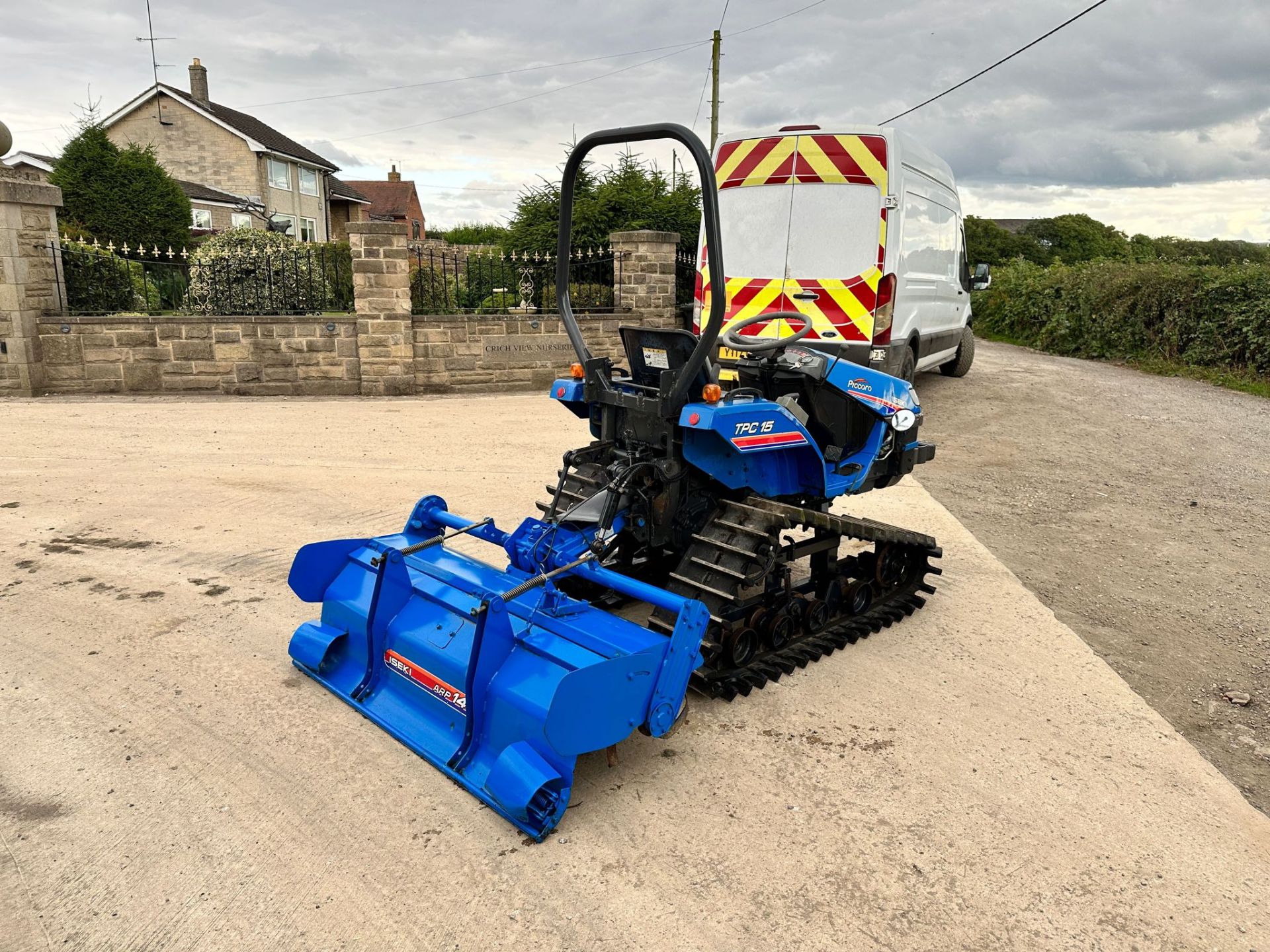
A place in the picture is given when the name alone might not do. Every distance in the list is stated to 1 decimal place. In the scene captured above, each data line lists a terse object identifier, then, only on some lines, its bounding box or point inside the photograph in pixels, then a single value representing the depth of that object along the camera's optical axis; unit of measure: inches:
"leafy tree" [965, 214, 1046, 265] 1820.9
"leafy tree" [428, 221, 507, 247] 1284.4
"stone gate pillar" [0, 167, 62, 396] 414.0
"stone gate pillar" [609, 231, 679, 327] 481.7
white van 327.9
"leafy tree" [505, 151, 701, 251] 529.7
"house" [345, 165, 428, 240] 2036.2
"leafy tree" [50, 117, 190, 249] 855.7
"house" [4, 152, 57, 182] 1147.9
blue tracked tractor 124.0
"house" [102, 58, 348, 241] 1339.8
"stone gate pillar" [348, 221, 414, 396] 434.9
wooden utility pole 844.0
